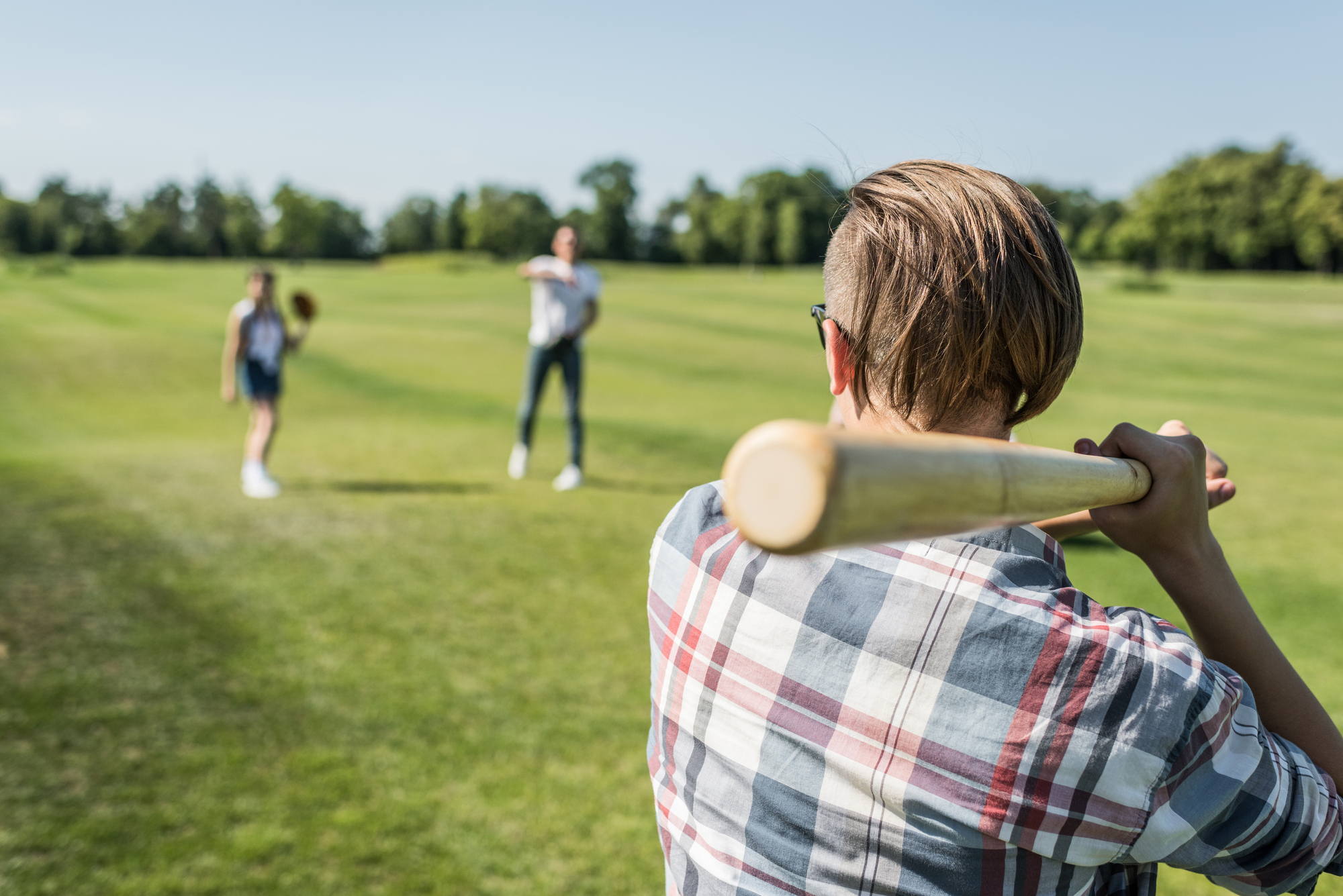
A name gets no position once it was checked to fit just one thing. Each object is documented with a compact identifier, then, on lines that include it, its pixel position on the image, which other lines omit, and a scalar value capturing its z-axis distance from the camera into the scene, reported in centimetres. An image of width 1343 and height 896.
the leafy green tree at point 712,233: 11350
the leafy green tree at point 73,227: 9275
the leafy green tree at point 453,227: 11119
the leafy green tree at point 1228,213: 8306
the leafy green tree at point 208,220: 9981
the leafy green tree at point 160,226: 9556
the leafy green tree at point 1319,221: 7588
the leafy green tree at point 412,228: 11350
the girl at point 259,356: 906
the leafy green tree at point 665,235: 11669
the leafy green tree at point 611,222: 10581
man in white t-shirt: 959
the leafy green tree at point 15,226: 9369
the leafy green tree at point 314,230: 9044
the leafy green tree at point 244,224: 9256
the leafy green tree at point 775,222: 10519
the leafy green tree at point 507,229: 10331
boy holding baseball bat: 107
